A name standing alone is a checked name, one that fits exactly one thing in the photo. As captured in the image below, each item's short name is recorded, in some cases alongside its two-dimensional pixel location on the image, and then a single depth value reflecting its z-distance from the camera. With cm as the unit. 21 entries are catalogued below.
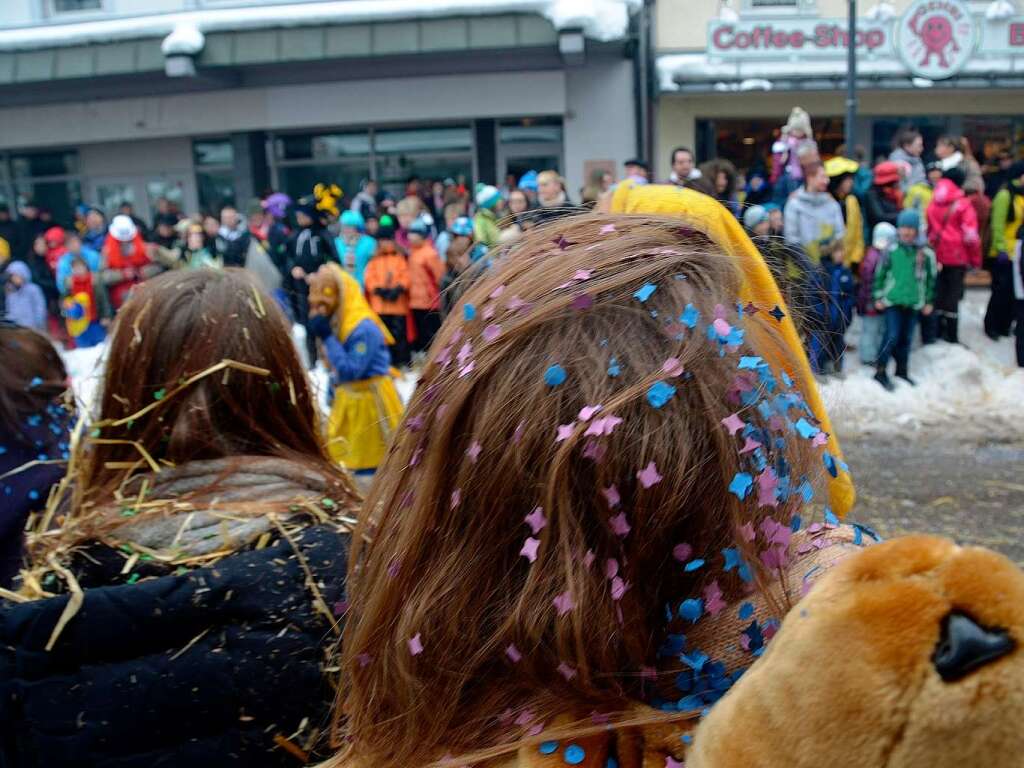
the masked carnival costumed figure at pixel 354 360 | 539
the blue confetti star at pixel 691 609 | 103
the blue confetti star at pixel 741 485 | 103
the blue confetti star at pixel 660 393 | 102
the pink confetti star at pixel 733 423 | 105
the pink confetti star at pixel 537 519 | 104
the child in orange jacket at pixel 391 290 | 1023
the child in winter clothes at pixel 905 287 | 905
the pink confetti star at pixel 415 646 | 111
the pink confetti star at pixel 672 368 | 104
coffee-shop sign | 1196
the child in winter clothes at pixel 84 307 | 1204
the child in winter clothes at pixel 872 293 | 934
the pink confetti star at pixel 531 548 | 106
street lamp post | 991
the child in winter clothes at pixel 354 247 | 1063
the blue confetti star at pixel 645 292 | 109
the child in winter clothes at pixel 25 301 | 1155
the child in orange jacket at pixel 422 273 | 1029
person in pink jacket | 973
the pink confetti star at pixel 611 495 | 102
